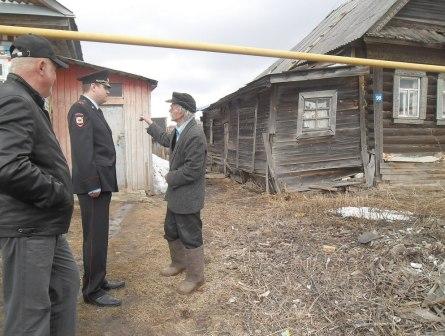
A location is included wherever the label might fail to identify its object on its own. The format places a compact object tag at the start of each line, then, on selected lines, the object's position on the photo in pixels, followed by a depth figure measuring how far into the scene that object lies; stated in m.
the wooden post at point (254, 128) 10.65
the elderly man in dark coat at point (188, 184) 3.64
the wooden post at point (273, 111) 9.23
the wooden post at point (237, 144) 12.66
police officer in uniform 3.22
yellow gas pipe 2.03
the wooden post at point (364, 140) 9.52
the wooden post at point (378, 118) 9.55
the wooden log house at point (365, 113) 9.30
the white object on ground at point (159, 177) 10.41
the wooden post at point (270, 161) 9.38
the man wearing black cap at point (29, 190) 1.85
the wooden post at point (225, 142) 14.49
